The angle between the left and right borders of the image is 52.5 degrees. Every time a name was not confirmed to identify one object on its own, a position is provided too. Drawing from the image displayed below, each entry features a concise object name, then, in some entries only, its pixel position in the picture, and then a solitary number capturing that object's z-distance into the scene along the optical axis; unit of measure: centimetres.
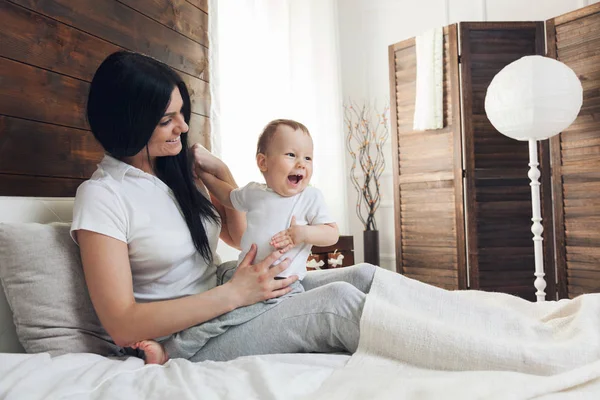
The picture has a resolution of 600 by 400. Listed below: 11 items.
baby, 159
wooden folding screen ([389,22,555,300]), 393
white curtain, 357
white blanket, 100
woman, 136
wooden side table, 346
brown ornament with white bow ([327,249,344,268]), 340
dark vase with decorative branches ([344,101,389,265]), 494
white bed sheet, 105
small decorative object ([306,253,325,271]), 334
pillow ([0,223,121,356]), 139
